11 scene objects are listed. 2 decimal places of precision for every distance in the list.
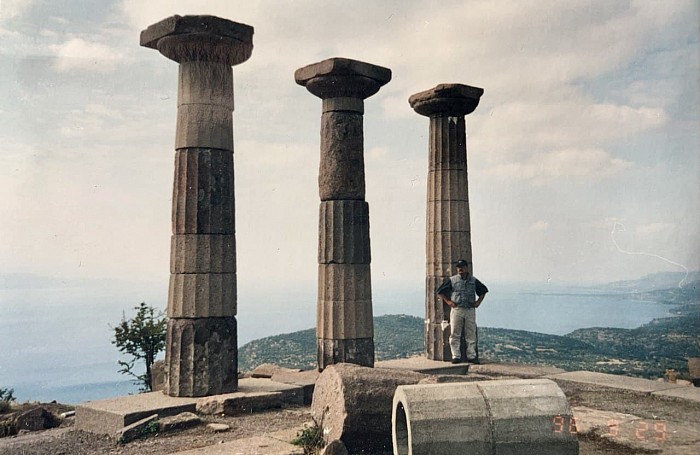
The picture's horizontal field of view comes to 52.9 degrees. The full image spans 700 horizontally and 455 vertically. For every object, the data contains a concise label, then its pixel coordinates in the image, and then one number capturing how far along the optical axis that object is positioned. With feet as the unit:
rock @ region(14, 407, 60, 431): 33.83
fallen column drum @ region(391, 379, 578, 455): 20.21
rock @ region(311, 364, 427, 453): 24.44
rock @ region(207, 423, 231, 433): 29.50
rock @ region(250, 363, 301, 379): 42.22
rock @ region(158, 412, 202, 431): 29.68
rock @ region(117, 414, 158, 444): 28.69
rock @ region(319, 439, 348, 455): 23.54
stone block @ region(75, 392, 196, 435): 29.96
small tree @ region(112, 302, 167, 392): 43.62
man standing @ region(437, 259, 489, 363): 44.19
